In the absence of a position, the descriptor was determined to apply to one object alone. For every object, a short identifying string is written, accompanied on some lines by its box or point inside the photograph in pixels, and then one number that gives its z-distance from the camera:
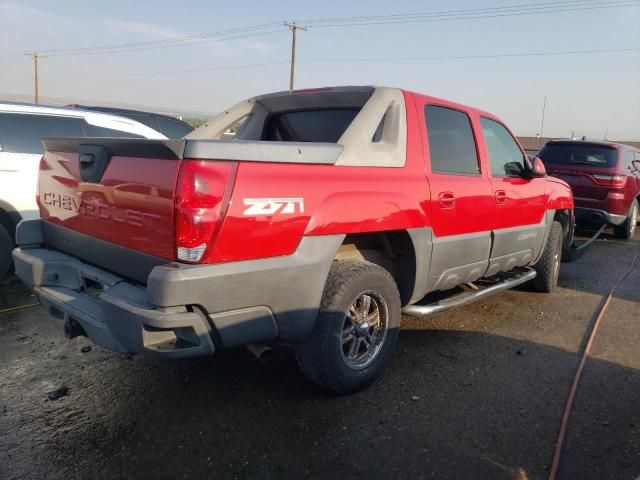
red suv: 8.55
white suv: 5.33
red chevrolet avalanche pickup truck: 2.37
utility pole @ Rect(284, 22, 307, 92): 35.16
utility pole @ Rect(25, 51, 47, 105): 51.62
